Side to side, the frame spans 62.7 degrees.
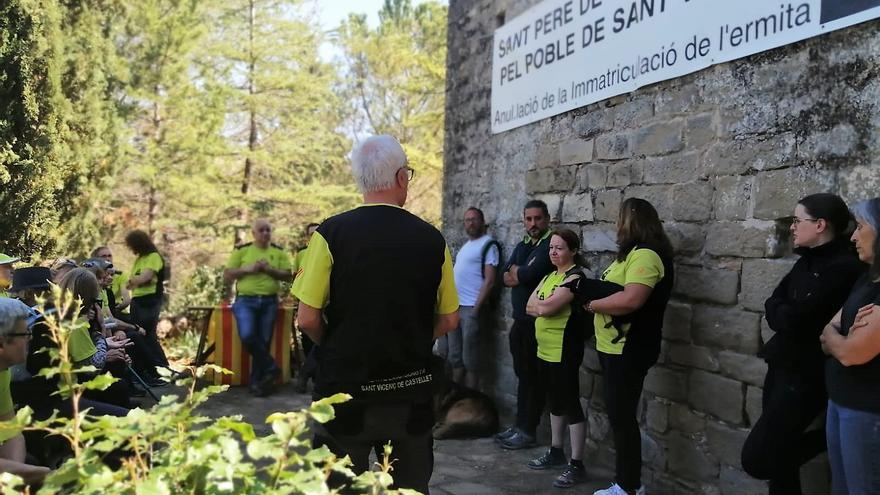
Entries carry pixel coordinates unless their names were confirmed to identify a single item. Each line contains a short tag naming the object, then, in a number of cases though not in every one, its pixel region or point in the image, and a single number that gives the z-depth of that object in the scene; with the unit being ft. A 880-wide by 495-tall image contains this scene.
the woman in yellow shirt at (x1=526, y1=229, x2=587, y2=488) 14.08
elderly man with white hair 7.77
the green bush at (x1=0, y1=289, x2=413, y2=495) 4.22
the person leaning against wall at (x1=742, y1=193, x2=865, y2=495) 9.25
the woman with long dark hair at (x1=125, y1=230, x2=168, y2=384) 24.17
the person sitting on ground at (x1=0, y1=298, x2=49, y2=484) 7.84
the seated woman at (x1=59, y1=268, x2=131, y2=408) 12.12
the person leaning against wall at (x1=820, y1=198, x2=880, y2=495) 7.95
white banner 11.03
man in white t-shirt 18.88
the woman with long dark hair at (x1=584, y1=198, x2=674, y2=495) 12.02
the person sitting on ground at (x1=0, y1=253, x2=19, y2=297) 13.34
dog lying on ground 17.31
